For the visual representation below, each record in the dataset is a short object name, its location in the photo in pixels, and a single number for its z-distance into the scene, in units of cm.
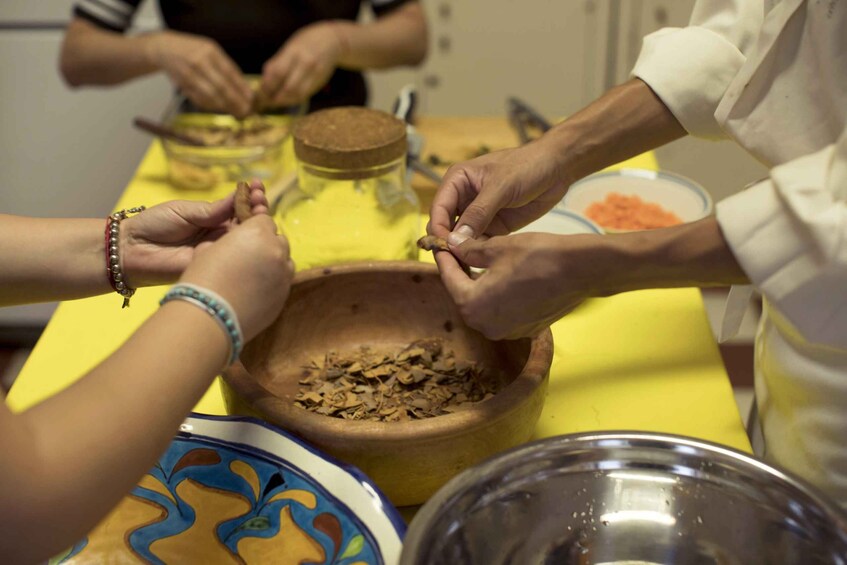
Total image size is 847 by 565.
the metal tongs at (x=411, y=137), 152
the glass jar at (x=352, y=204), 121
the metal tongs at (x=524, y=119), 174
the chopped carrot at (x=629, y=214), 142
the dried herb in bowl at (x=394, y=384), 92
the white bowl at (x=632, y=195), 144
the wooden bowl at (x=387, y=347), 79
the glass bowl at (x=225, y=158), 153
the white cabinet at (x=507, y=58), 287
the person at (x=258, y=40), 182
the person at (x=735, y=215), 76
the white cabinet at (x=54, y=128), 278
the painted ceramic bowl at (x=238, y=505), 75
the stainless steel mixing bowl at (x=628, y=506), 75
